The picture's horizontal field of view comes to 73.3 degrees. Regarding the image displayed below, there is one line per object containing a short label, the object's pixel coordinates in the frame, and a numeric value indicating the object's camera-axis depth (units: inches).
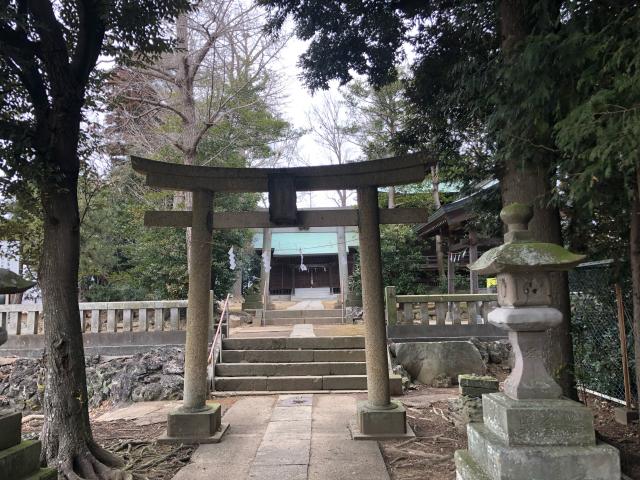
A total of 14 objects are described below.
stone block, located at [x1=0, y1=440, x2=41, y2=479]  113.2
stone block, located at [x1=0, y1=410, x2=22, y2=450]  117.0
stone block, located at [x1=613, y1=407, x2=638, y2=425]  214.2
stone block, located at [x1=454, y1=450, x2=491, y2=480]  111.3
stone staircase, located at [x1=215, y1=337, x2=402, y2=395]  319.3
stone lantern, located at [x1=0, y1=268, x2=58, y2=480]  115.0
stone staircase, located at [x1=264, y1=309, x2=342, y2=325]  557.6
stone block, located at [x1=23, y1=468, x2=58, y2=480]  122.3
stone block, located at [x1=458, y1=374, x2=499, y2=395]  224.1
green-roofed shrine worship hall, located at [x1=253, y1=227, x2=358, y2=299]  991.0
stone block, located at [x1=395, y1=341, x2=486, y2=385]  346.6
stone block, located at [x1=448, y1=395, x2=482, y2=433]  212.4
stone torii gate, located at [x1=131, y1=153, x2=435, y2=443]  213.8
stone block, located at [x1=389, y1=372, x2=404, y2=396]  307.7
